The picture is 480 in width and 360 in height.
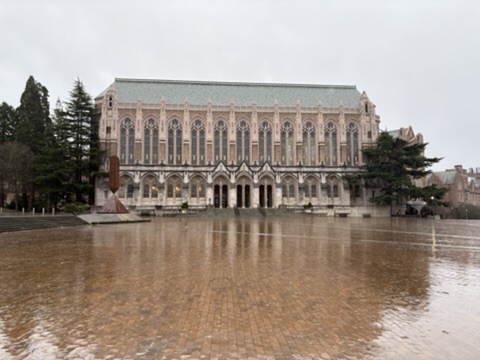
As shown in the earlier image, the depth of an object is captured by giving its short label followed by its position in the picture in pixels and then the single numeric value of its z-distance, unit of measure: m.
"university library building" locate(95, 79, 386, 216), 52.25
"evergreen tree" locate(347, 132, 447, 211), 48.75
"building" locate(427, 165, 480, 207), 81.56
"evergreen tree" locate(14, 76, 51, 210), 49.34
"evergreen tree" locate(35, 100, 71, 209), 43.64
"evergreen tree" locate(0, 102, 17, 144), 55.41
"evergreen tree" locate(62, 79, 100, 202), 47.25
